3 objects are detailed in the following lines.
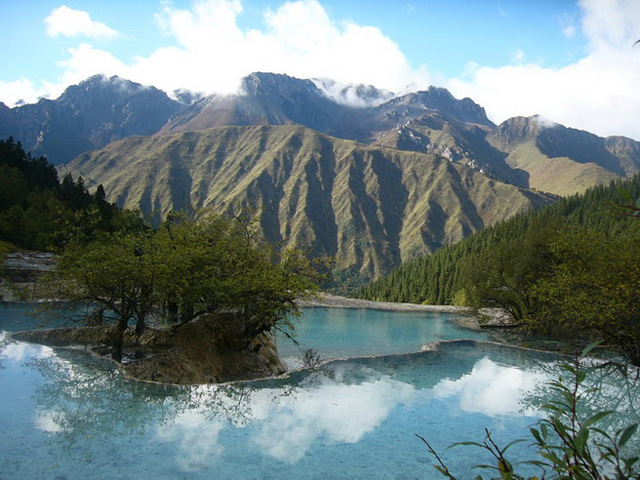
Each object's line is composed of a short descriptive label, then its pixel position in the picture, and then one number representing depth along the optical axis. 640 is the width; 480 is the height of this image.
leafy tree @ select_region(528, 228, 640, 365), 24.25
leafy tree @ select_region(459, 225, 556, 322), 45.31
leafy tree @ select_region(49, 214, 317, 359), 21.81
